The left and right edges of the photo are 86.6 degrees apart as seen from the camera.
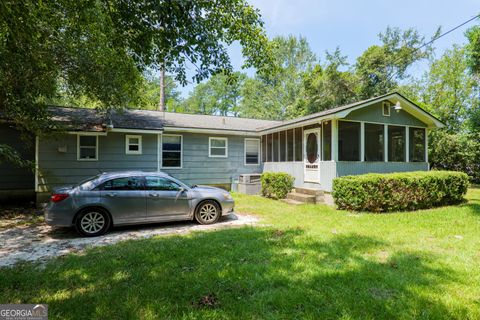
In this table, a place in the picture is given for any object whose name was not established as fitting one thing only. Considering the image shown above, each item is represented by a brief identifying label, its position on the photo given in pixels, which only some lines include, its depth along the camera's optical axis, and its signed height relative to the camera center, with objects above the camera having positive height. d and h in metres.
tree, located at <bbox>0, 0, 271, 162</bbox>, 3.52 +2.20
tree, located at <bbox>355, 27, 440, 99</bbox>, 22.64 +9.56
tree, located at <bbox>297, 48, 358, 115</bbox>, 22.48 +7.19
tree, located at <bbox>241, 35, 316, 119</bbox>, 32.94 +10.74
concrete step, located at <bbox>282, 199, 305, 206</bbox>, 9.62 -1.43
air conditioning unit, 12.42 -0.93
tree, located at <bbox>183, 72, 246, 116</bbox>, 39.31 +10.50
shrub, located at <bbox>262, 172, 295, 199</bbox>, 10.75 -0.81
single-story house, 9.66 +0.83
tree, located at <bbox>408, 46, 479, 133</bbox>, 19.50 +6.11
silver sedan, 5.58 -0.91
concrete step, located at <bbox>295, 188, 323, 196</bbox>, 9.72 -1.03
